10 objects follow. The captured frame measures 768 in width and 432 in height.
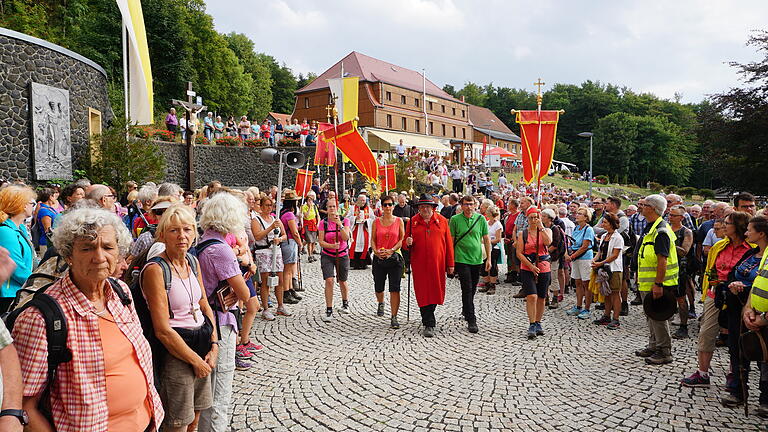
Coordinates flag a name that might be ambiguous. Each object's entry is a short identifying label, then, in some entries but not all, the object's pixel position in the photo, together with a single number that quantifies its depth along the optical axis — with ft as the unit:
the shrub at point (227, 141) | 84.02
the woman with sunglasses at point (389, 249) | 22.50
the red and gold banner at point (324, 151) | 56.87
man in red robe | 21.31
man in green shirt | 22.17
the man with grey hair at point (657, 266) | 16.87
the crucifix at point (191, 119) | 46.03
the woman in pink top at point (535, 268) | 21.03
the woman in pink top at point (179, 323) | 8.43
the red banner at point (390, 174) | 50.39
